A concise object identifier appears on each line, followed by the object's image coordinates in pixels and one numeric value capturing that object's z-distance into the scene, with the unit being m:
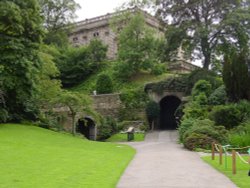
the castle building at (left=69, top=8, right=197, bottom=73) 51.56
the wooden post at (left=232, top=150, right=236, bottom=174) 11.34
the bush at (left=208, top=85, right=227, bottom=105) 31.65
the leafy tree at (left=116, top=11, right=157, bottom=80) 44.69
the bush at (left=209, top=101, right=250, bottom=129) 25.33
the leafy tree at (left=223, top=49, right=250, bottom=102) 28.52
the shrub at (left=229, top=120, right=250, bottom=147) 19.81
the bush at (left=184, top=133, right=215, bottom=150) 21.56
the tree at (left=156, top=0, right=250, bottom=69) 38.09
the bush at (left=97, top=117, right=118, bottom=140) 34.19
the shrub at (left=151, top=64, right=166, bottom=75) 46.49
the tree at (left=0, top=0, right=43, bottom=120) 25.16
